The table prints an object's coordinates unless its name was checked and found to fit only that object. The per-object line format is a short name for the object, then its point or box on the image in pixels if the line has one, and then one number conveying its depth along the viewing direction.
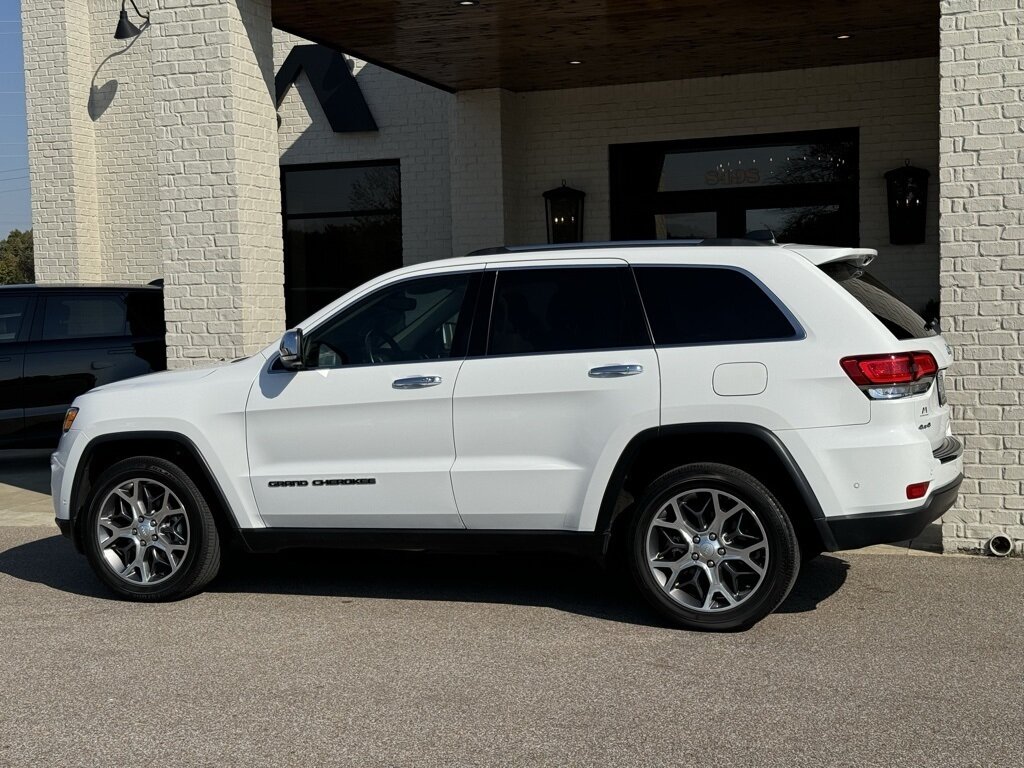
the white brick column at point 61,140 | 15.56
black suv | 11.30
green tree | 60.72
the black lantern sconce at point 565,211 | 13.81
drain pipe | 7.59
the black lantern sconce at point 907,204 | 12.54
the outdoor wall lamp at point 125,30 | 14.80
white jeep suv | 5.75
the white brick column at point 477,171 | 13.66
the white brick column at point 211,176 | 9.20
